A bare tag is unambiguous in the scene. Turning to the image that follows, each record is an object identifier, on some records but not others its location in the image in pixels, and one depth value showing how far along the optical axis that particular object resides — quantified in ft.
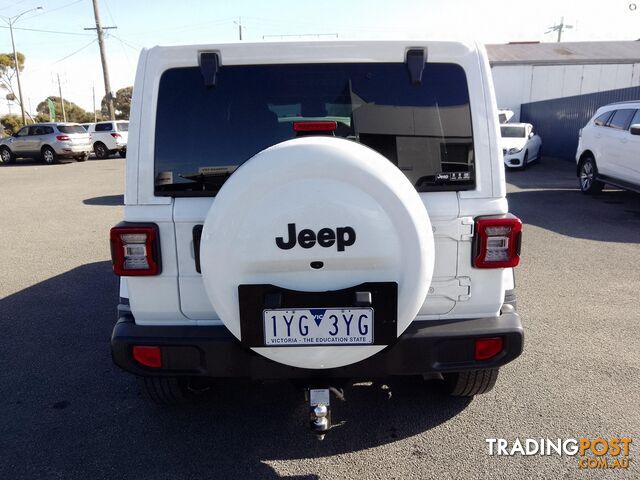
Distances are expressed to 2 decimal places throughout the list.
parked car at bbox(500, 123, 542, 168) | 50.16
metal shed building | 91.76
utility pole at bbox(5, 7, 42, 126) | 137.08
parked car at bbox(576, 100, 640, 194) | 28.58
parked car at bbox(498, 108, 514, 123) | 69.31
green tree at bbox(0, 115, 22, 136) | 147.74
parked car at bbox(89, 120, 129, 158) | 76.74
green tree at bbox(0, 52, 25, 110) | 152.32
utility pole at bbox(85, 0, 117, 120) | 97.45
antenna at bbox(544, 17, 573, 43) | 213.87
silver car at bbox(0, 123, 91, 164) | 68.69
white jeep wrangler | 7.18
